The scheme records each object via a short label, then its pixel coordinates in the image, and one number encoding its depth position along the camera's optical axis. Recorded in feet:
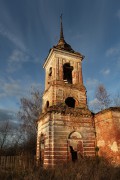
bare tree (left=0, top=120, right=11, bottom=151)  86.63
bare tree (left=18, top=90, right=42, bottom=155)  76.69
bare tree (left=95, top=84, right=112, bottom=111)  85.90
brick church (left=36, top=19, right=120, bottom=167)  34.55
